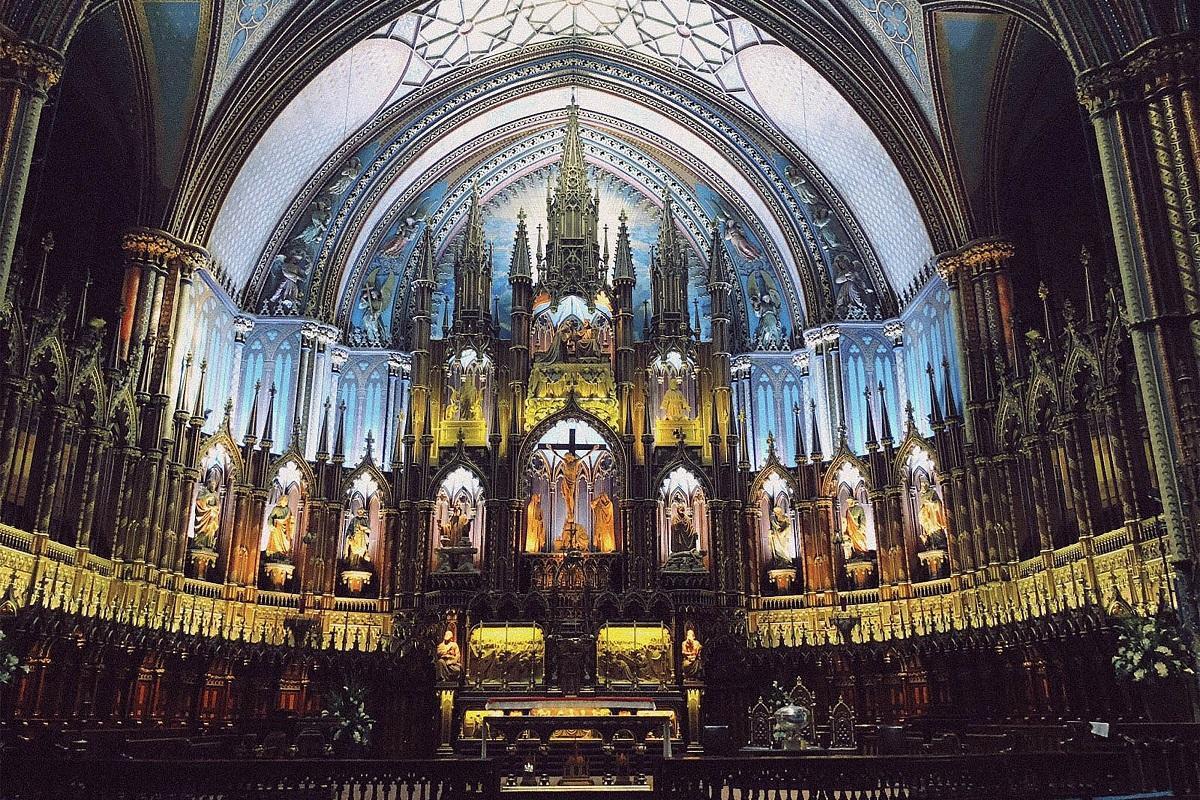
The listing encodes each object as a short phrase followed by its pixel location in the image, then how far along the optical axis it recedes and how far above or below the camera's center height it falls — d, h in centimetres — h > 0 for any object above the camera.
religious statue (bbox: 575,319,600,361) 2642 +915
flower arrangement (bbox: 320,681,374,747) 2033 -58
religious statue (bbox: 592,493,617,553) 2500 +408
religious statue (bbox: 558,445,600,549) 2552 +537
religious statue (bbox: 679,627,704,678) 2294 +69
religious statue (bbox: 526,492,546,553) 2498 +404
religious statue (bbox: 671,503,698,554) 2423 +369
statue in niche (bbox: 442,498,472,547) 2428 +390
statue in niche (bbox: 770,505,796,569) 2467 +359
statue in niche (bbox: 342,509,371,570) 2430 +356
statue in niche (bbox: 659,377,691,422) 2597 +734
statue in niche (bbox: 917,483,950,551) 2195 +364
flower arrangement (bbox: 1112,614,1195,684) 1393 +43
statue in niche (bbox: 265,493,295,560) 2317 +367
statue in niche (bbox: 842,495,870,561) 2378 +364
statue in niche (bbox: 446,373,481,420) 2570 +737
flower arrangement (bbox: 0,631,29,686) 1359 +36
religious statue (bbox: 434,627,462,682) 2275 +61
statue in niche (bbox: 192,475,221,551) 2141 +373
